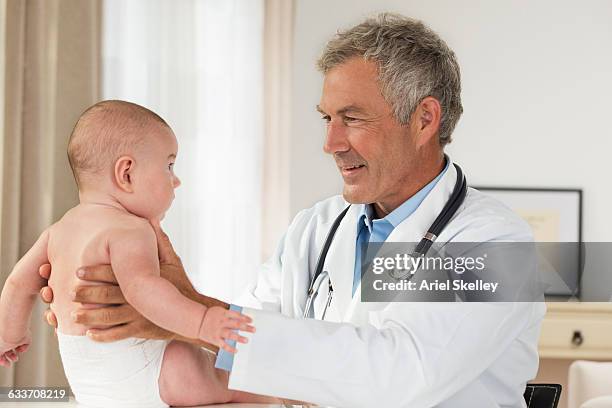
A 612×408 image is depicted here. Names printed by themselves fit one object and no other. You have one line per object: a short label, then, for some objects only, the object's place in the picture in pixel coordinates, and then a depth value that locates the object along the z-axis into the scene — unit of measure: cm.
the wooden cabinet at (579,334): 378
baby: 122
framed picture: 406
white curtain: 340
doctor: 120
